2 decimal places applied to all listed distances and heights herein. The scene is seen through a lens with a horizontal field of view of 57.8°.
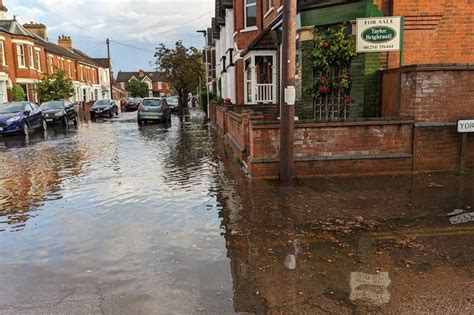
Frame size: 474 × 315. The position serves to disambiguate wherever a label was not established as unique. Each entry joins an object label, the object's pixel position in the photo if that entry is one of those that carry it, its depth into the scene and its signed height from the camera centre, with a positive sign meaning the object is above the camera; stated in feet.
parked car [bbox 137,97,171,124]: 85.30 -1.94
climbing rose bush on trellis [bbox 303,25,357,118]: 32.96 +2.37
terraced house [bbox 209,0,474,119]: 33.27 +4.75
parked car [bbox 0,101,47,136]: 61.31 -2.04
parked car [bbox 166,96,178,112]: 143.13 -1.15
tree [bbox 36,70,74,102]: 120.47 +4.29
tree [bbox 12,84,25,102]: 111.86 +2.83
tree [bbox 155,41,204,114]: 150.10 +12.25
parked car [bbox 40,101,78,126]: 82.69 -1.86
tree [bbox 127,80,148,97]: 343.05 +10.62
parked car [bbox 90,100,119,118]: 118.73 -1.85
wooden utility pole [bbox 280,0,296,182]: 25.02 +0.37
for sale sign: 29.40 +4.24
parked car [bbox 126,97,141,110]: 172.70 -1.37
